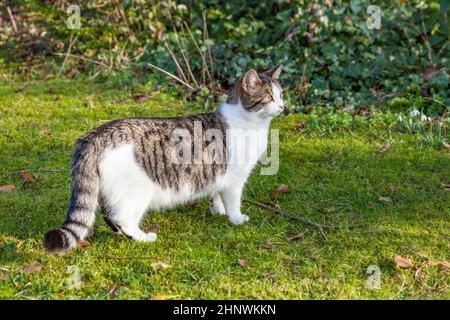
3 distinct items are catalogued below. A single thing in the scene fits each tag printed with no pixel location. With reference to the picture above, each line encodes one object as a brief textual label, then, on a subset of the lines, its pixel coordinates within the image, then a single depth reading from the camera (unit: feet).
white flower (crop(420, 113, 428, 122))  21.18
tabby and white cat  13.03
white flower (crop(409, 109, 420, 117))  21.25
